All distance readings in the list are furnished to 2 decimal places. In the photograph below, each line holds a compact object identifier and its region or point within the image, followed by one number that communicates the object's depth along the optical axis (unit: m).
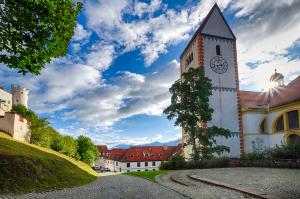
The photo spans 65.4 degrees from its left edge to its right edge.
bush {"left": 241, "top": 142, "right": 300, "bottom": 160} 18.71
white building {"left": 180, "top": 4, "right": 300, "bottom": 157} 32.56
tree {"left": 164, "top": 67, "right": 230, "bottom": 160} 26.31
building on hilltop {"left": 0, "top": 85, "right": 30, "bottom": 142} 29.33
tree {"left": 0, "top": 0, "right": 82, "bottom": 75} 12.08
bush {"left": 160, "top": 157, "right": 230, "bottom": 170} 23.33
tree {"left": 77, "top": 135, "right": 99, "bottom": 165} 57.79
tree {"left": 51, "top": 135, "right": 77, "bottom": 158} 40.84
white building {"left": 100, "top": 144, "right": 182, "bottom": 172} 75.19
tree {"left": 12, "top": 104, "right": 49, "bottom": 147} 35.50
